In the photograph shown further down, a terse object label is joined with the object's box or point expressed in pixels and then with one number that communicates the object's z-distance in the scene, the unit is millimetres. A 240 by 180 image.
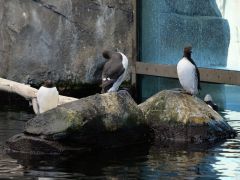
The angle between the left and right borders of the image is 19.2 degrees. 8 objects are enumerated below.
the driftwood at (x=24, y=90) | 12870
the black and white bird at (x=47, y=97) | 11570
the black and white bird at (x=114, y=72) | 11781
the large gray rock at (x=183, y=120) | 11039
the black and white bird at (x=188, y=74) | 12156
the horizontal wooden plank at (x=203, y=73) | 14820
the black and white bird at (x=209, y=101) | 13927
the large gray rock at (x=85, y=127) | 9797
